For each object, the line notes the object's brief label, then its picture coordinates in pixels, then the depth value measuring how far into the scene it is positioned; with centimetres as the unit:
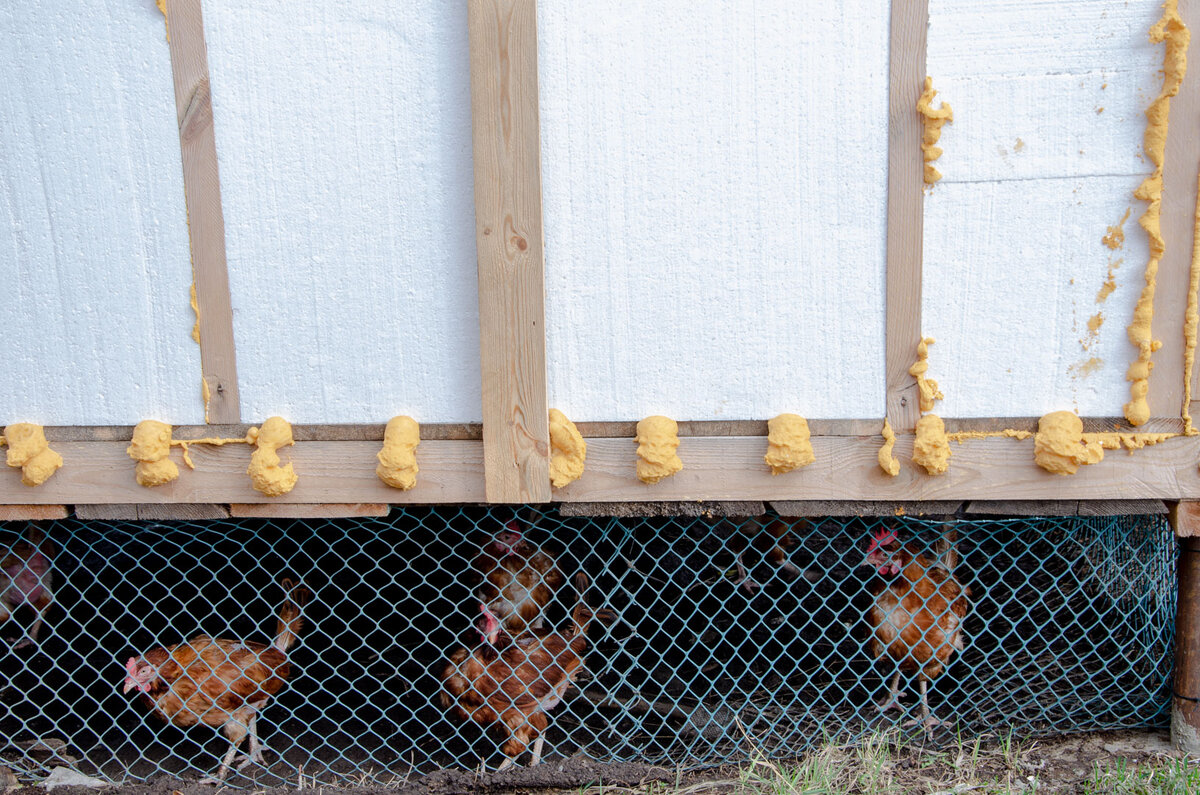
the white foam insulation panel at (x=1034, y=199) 188
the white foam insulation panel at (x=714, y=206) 192
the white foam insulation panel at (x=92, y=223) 199
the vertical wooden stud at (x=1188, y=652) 223
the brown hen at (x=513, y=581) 278
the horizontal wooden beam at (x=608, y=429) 203
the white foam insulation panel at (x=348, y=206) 196
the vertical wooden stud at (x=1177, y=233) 187
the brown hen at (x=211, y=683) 254
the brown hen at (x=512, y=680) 254
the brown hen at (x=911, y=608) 266
